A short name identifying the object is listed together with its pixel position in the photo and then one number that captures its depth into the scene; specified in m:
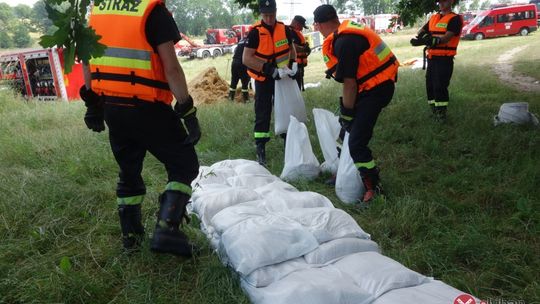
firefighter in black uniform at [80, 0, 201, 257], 1.97
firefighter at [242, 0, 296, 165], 4.05
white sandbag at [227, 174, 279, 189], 3.07
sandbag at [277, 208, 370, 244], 2.13
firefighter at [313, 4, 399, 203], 2.89
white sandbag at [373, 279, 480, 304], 1.53
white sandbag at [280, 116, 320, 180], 3.58
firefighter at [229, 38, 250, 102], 8.04
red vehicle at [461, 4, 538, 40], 23.98
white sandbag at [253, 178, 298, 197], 2.87
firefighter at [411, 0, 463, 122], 4.86
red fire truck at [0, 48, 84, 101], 9.27
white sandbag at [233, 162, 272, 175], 3.31
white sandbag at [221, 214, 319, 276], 1.92
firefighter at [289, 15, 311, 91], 6.74
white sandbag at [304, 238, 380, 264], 1.97
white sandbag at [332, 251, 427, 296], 1.67
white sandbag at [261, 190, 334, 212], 2.54
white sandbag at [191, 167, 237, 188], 3.20
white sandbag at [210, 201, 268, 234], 2.30
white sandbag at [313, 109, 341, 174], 3.60
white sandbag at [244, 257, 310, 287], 1.85
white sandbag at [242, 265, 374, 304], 1.62
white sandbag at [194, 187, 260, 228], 2.64
